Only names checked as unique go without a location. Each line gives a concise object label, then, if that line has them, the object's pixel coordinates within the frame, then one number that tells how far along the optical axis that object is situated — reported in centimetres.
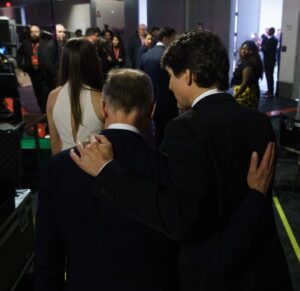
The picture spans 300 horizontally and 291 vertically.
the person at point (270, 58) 882
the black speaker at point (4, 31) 725
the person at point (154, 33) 777
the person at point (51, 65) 637
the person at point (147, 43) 757
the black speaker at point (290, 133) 427
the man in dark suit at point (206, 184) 92
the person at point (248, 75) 472
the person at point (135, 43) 908
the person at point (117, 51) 850
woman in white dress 226
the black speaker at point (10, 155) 209
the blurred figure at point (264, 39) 937
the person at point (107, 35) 898
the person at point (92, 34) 726
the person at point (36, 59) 642
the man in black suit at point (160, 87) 469
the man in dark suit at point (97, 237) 108
